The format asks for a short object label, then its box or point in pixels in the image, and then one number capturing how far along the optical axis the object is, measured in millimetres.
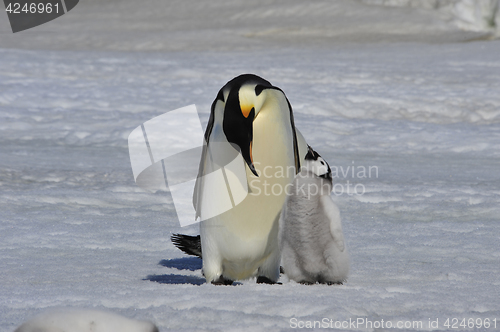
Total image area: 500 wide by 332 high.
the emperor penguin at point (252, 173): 31549
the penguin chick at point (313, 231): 31501
